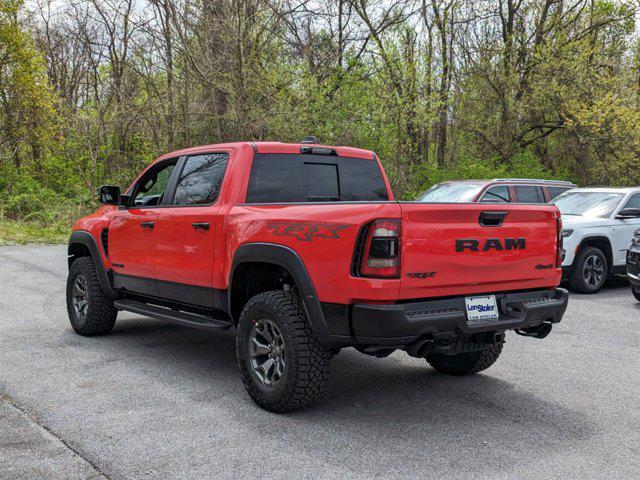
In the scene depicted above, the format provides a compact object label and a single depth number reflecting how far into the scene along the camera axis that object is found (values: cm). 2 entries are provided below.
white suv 1033
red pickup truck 401
